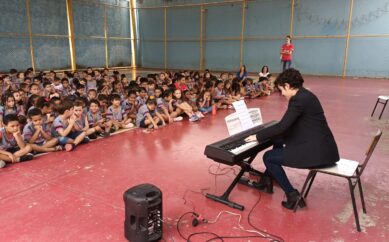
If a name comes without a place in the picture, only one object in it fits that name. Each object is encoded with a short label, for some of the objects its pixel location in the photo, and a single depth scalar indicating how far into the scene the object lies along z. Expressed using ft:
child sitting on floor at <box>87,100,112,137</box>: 19.01
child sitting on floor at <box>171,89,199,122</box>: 23.56
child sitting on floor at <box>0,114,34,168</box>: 14.02
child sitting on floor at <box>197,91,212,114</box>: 26.17
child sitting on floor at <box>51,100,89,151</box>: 16.46
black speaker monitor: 8.16
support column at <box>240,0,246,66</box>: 56.08
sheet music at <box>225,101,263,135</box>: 10.45
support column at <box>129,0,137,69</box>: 66.80
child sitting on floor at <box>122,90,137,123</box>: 22.22
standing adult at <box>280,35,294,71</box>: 46.06
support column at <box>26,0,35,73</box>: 47.67
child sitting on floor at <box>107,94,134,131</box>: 20.66
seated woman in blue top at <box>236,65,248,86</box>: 41.78
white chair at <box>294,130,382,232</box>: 9.18
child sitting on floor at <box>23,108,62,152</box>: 15.51
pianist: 9.83
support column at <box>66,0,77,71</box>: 54.13
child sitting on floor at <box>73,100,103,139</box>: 17.42
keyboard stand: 10.65
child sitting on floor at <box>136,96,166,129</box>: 21.01
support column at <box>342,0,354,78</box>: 47.99
